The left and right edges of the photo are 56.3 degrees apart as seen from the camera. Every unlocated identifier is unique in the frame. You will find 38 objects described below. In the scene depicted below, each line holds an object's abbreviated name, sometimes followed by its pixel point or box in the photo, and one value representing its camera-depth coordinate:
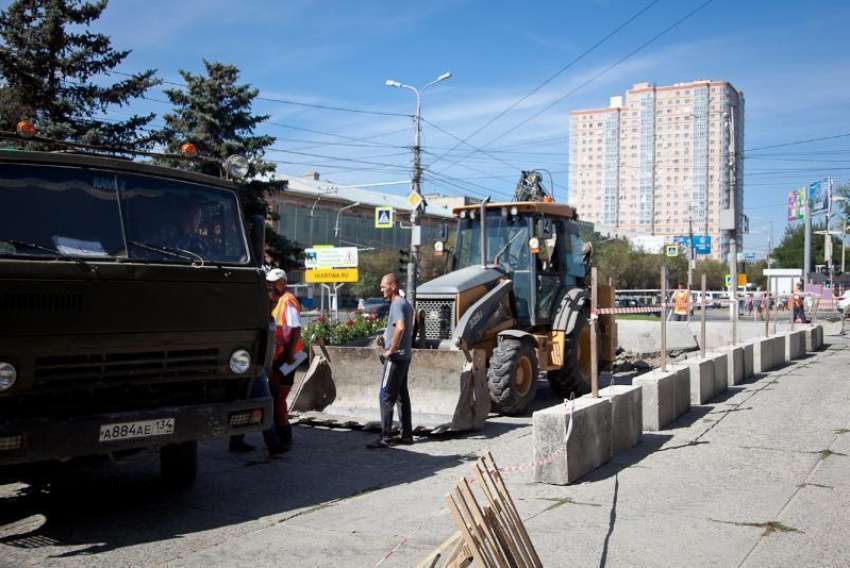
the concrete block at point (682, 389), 9.69
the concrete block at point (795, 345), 17.38
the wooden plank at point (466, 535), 3.21
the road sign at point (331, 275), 18.84
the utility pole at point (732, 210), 28.74
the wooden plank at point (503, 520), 3.62
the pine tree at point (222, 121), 24.16
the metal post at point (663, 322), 9.46
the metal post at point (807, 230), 40.78
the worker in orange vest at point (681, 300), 20.55
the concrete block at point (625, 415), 7.66
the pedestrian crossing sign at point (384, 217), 25.81
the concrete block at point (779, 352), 16.12
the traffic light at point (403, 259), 15.47
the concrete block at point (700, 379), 10.73
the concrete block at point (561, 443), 6.54
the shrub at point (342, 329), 13.57
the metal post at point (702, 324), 11.85
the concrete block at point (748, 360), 13.85
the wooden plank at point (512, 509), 3.86
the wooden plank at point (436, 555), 3.34
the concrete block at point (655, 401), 8.84
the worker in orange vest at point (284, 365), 7.91
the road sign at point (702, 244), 55.69
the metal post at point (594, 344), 7.53
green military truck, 4.98
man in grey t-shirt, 8.23
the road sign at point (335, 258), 19.08
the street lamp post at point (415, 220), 13.94
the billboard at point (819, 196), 43.47
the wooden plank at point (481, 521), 3.40
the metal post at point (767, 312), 16.53
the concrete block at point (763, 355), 14.71
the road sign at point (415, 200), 24.02
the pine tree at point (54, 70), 18.69
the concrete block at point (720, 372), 11.62
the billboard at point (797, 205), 44.12
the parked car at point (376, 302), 34.59
